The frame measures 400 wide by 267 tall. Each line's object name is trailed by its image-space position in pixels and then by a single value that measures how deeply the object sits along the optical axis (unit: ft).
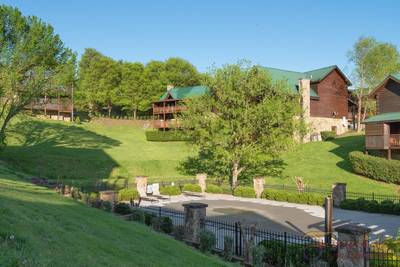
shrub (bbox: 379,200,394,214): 77.00
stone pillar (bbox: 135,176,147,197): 103.19
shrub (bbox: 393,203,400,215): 76.07
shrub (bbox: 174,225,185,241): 52.70
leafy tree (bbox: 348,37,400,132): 199.31
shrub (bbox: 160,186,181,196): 106.01
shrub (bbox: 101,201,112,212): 65.98
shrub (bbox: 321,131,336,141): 177.47
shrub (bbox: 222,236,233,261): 44.35
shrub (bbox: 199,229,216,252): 46.24
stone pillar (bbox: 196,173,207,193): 114.91
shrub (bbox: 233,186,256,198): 102.42
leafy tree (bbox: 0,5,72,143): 113.91
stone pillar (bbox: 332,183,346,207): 85.56
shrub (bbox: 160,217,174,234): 56.58
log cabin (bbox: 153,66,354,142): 190.70
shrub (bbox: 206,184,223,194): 111.55
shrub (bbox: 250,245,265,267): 39.65
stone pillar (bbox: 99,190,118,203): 72.57
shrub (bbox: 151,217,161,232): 56.42
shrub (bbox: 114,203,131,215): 65.46
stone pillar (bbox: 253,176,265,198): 101.76
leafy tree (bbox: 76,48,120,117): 252.62
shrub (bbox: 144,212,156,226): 60.43
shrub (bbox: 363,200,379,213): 79.02
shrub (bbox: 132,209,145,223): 60.39
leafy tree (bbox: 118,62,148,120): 260.42
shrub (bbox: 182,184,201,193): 111.75
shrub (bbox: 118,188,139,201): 96.27
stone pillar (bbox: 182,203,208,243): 51.06
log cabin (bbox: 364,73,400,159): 119.03
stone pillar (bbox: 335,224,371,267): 37.11
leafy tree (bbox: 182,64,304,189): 112.57
